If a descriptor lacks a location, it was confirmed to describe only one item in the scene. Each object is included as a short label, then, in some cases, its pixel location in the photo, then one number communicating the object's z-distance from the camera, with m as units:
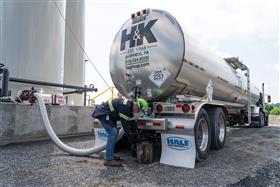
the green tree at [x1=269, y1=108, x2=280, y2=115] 26.75
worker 3.33
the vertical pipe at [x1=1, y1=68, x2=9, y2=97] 4.53
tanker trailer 3.49
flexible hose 3.78
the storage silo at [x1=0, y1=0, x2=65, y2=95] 5.77
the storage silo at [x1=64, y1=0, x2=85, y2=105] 7.96
